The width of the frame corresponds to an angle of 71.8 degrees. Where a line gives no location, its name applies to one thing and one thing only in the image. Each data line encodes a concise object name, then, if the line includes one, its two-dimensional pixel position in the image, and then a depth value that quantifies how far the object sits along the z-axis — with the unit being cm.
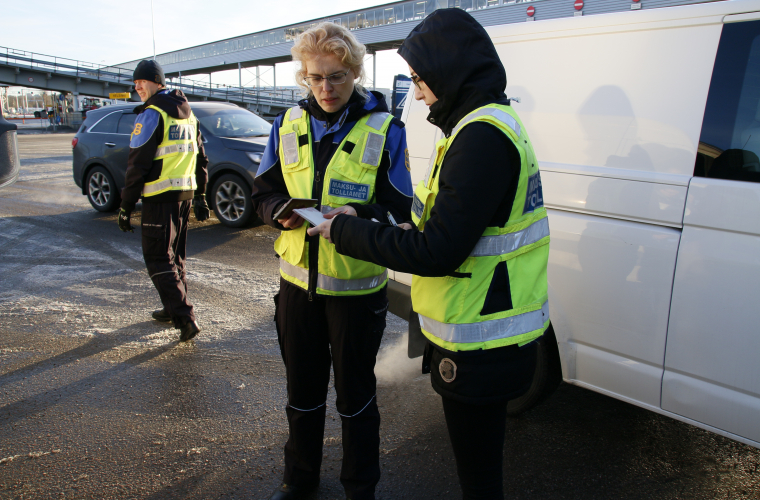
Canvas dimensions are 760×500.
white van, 201
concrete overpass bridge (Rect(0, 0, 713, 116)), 2805
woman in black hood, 139
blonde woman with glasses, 205
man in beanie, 380
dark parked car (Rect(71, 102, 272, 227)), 755
